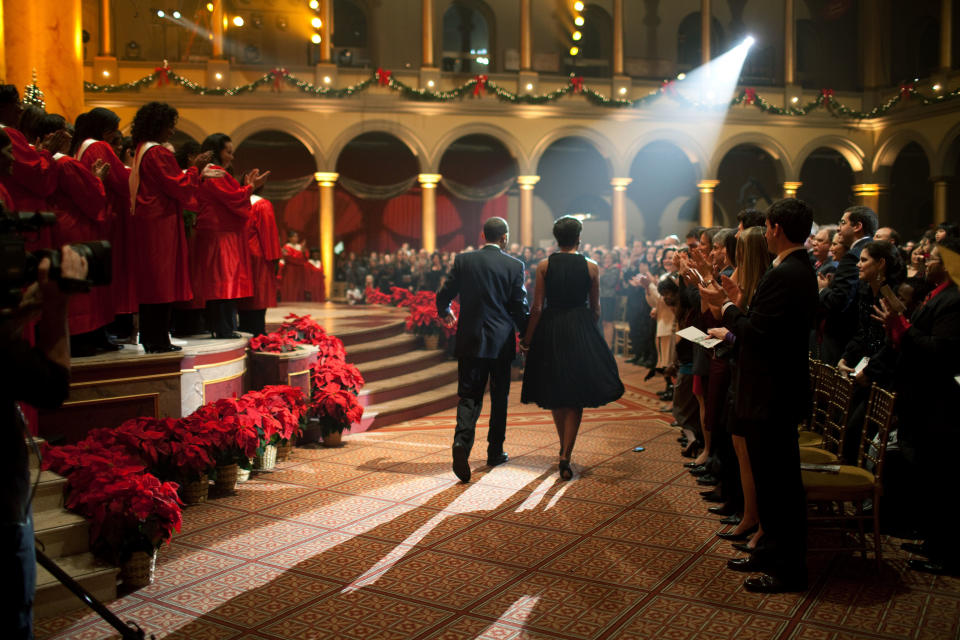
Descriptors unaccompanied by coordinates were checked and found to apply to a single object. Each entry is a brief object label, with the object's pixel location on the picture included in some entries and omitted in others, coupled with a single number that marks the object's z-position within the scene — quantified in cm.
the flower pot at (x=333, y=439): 666
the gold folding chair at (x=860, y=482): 377
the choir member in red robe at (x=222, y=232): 615
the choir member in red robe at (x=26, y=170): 426
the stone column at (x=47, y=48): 623
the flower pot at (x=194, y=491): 496
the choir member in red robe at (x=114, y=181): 506
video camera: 215
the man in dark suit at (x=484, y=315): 555
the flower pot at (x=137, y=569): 369
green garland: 1772
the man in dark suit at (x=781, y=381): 354
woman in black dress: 541
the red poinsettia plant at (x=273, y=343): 660
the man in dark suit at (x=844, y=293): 512
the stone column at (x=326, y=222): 1905
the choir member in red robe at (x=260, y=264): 709
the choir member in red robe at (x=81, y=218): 473
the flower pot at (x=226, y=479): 515
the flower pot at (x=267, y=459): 579
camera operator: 215
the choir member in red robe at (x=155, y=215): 520
